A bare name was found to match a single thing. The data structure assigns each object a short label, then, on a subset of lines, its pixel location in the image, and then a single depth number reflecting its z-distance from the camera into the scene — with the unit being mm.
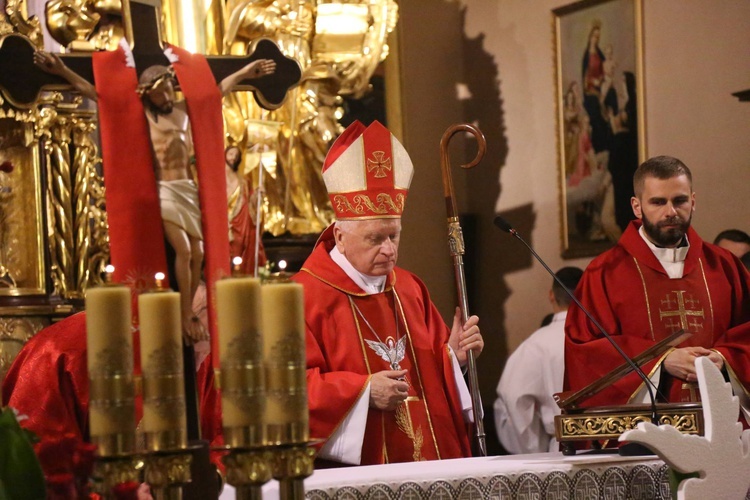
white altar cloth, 6562
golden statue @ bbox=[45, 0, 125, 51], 13336
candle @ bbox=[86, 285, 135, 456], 4000
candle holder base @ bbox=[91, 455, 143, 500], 4023
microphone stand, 7371
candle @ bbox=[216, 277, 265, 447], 4000
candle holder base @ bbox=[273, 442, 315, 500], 4094
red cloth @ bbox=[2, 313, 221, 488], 7184
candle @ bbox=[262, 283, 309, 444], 4082
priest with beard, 8805
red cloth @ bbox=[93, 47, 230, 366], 7535
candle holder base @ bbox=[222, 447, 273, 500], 4035
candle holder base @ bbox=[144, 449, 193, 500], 4090
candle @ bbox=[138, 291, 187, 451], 4094
